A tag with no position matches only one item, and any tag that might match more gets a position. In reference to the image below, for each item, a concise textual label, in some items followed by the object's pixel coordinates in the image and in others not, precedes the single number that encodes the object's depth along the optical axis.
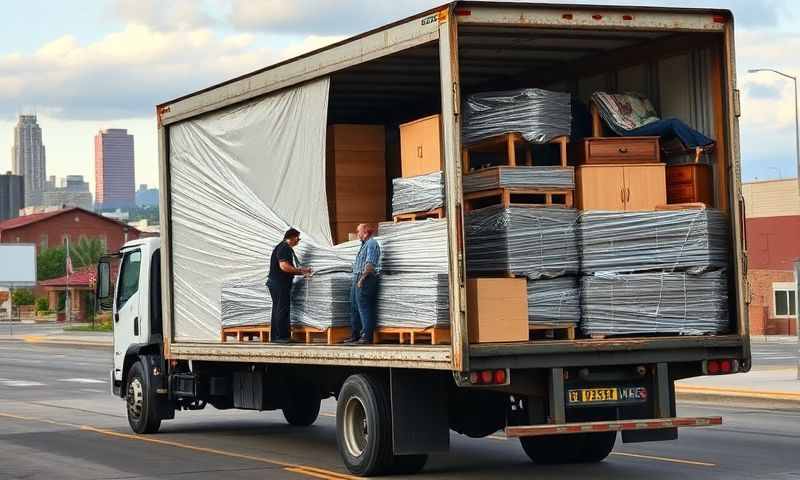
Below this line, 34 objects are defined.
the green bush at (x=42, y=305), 115.38
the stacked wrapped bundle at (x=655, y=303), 12.12
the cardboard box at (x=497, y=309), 11.45
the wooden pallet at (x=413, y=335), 11.83
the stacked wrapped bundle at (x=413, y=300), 11.80
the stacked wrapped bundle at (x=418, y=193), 12.12
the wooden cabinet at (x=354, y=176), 14.10
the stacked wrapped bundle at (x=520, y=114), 12.35
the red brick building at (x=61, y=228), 142.62
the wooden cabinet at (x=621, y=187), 12.33
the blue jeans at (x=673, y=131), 12.80
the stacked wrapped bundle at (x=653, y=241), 12.20
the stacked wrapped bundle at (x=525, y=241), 11.89
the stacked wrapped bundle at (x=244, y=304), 14.62
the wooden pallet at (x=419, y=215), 12.11
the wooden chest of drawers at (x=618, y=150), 12.63
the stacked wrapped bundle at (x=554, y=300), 11.93
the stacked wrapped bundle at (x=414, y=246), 11.92
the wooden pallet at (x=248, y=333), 14.73
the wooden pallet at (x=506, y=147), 12.18
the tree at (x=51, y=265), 133.75
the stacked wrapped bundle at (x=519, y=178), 11.98
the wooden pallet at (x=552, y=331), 11.95
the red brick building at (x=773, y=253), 58.06
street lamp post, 50.94
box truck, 11.70
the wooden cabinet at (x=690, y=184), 12.76
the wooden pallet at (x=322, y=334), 13.34
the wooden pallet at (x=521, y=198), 11.98
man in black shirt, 13.98
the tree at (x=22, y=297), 121.31
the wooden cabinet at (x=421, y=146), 12.33
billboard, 98.12
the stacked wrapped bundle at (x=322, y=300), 13.32
